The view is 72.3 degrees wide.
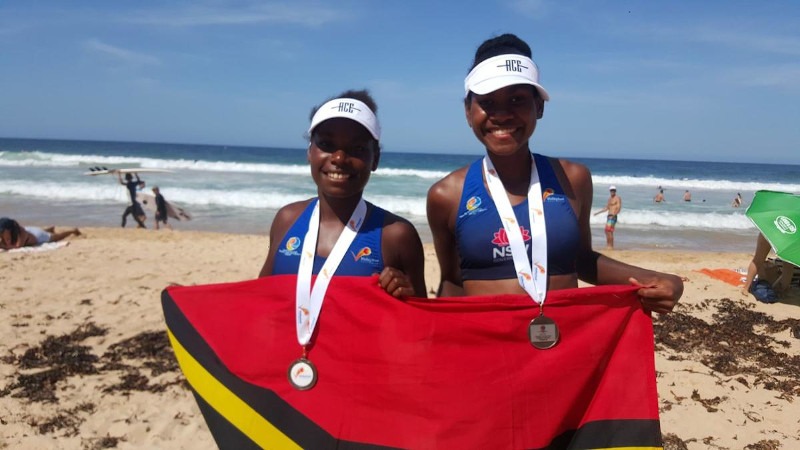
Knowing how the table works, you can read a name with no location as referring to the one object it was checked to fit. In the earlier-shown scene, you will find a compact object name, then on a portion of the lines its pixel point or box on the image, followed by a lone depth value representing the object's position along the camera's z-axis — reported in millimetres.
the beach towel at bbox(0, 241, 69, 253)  11234
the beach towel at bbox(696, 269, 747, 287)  9781
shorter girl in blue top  2525
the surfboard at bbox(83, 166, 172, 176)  16891
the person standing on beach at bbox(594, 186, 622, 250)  15172
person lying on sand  11219
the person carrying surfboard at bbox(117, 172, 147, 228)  16641
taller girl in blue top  2348
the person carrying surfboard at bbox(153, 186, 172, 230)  16922
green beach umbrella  7871
